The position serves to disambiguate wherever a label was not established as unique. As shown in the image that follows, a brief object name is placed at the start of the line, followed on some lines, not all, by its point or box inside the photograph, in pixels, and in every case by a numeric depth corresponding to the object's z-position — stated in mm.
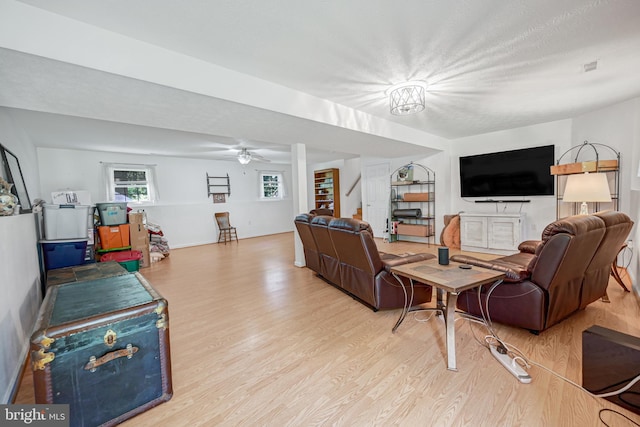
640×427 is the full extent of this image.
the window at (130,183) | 5969
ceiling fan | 5676
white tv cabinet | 4707
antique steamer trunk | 1278
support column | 4406
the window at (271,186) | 8516
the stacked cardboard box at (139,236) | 4836
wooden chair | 7368
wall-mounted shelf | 7430
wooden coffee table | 1762
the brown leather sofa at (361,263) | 2566
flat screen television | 4613
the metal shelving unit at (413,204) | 6062
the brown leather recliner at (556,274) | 1963
